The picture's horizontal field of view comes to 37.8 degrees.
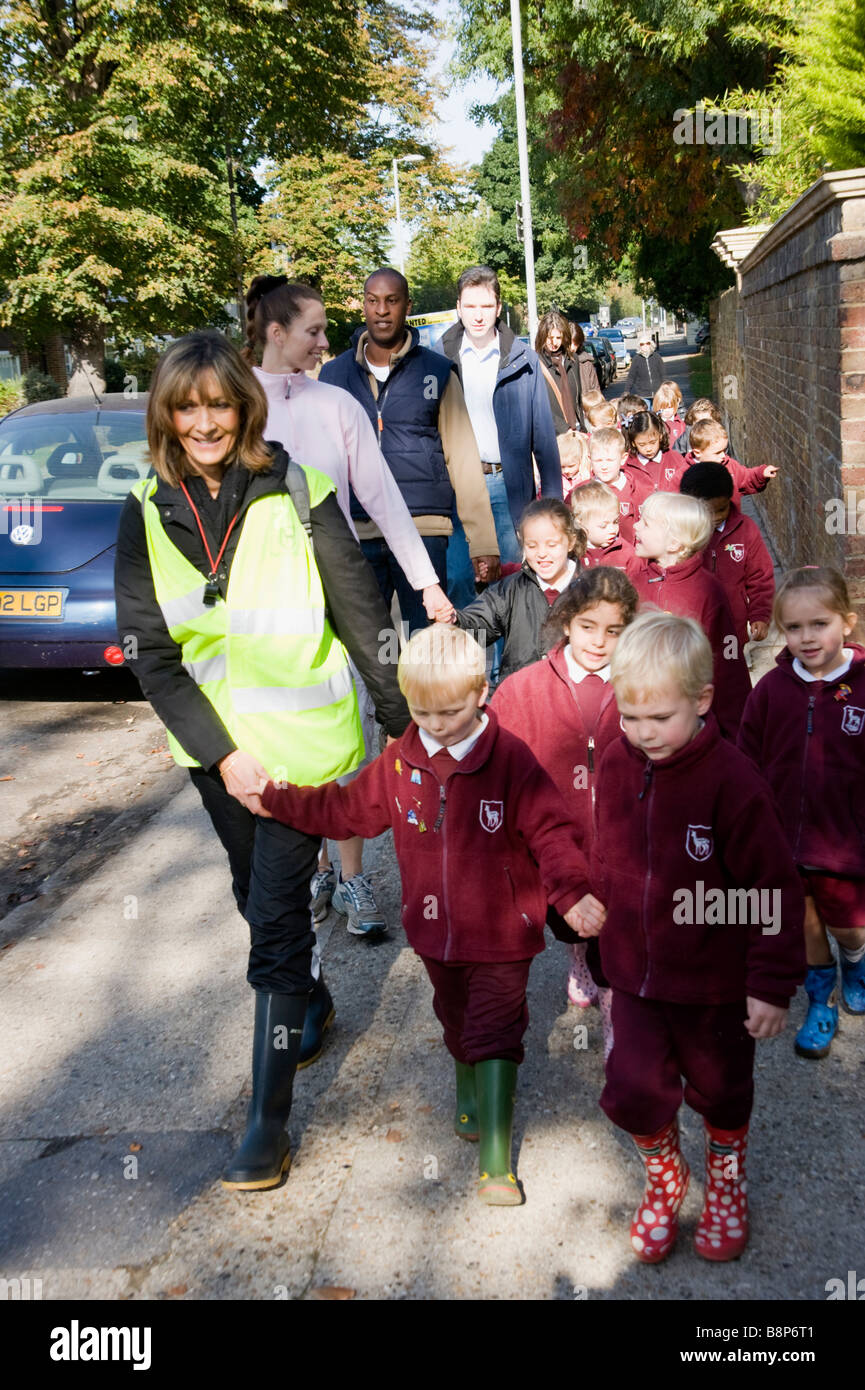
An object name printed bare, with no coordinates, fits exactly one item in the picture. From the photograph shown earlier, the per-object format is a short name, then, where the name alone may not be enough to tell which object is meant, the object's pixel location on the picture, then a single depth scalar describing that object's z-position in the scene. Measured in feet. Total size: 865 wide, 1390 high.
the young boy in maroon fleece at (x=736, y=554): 18.56
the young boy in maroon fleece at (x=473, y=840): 10.05
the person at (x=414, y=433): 17.17
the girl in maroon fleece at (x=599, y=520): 17.22
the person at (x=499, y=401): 20.11
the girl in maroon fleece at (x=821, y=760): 11.70
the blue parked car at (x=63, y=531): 24.75
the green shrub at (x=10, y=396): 87.97
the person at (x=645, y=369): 48.44
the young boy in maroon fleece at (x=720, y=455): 23.84
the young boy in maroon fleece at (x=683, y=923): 9.02
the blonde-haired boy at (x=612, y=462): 23.76
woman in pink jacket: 13.84
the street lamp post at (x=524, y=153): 73.41
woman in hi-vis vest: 10.09
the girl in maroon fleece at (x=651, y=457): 26.45
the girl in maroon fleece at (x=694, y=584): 15.15
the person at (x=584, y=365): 30.19
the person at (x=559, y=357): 28.81
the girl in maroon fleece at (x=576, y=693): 11.76
